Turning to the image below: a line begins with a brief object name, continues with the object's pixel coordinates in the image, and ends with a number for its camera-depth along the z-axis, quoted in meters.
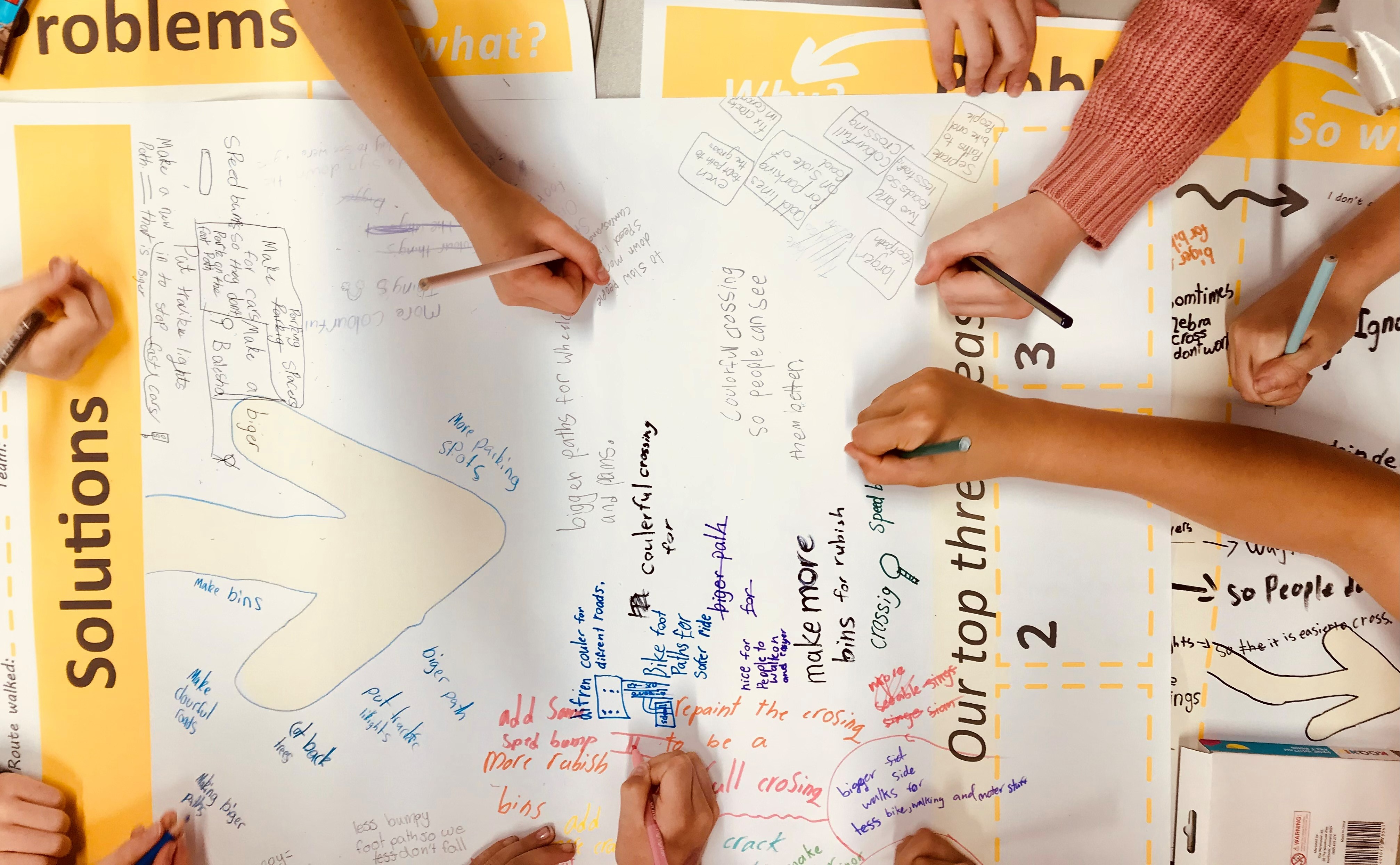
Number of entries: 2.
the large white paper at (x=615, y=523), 0.77
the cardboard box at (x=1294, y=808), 0.77
